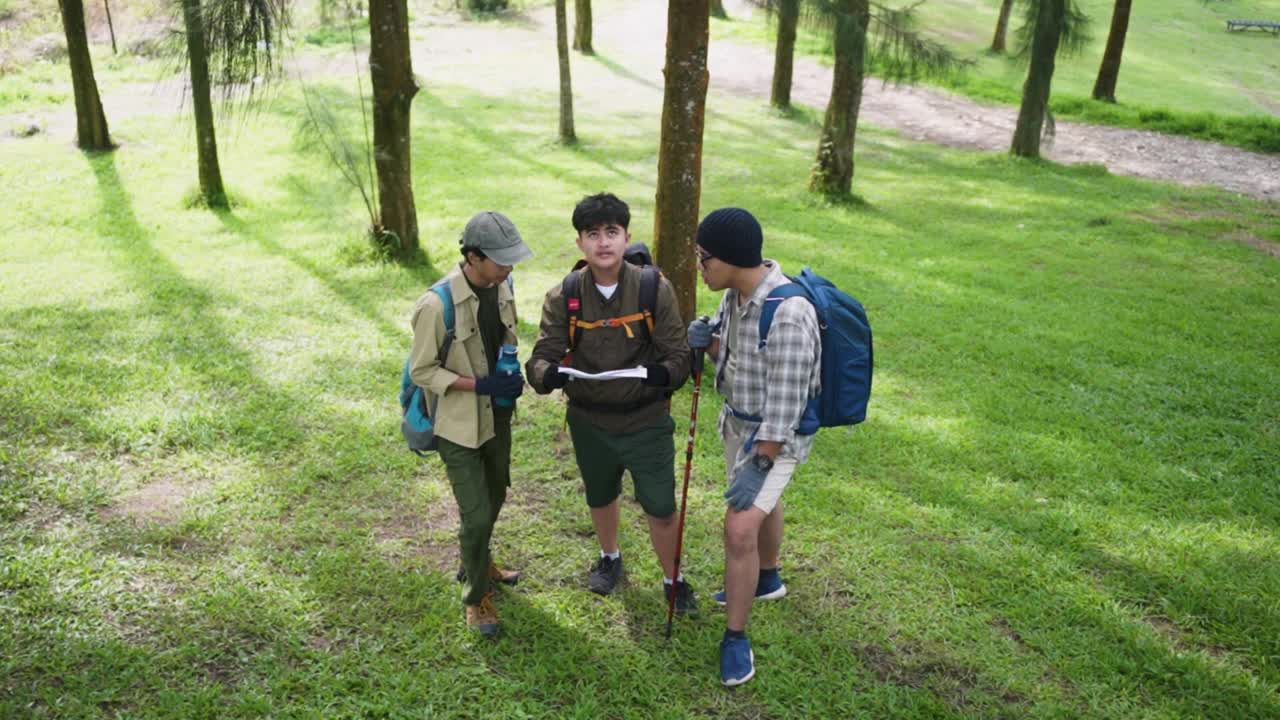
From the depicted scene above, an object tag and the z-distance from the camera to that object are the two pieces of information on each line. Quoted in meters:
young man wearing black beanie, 3.38
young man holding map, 3.64
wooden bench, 32.31
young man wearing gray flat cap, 3.59
